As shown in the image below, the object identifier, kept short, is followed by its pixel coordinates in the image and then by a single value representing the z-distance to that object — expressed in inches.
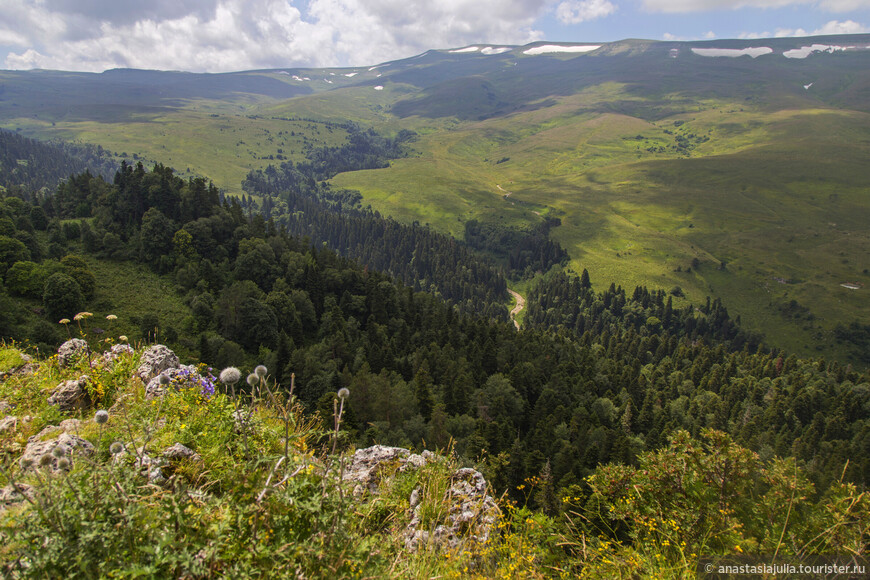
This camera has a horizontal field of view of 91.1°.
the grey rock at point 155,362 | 649.5
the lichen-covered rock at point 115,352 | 640.8
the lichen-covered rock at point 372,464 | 536.4
